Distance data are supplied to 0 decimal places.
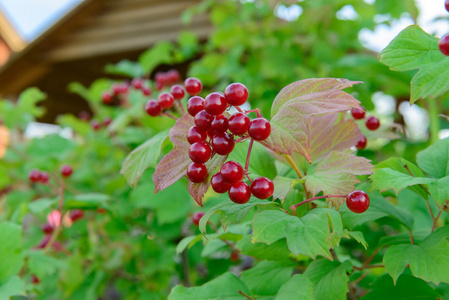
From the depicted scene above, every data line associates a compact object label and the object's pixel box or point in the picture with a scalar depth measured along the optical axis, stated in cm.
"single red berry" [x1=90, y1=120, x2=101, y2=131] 144
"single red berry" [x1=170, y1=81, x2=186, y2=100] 35
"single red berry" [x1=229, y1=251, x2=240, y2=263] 49
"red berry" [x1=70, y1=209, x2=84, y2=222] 57
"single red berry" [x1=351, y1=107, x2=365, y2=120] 34
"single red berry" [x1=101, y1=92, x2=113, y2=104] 63
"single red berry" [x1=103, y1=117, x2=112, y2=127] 65
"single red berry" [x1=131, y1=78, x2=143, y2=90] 59
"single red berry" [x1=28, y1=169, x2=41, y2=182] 51
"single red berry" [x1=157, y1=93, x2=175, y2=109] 34
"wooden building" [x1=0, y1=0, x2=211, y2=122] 314
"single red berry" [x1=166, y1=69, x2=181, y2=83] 58
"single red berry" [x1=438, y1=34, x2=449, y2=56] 25
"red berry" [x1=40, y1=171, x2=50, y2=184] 51
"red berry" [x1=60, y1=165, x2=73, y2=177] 52
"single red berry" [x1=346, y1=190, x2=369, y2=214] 27
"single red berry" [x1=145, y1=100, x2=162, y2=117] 35
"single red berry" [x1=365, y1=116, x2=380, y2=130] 35
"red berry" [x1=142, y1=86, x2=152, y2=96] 54
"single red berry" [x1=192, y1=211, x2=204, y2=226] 38
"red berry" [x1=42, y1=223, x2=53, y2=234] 55
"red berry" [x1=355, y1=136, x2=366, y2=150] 34
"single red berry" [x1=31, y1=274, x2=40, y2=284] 53
